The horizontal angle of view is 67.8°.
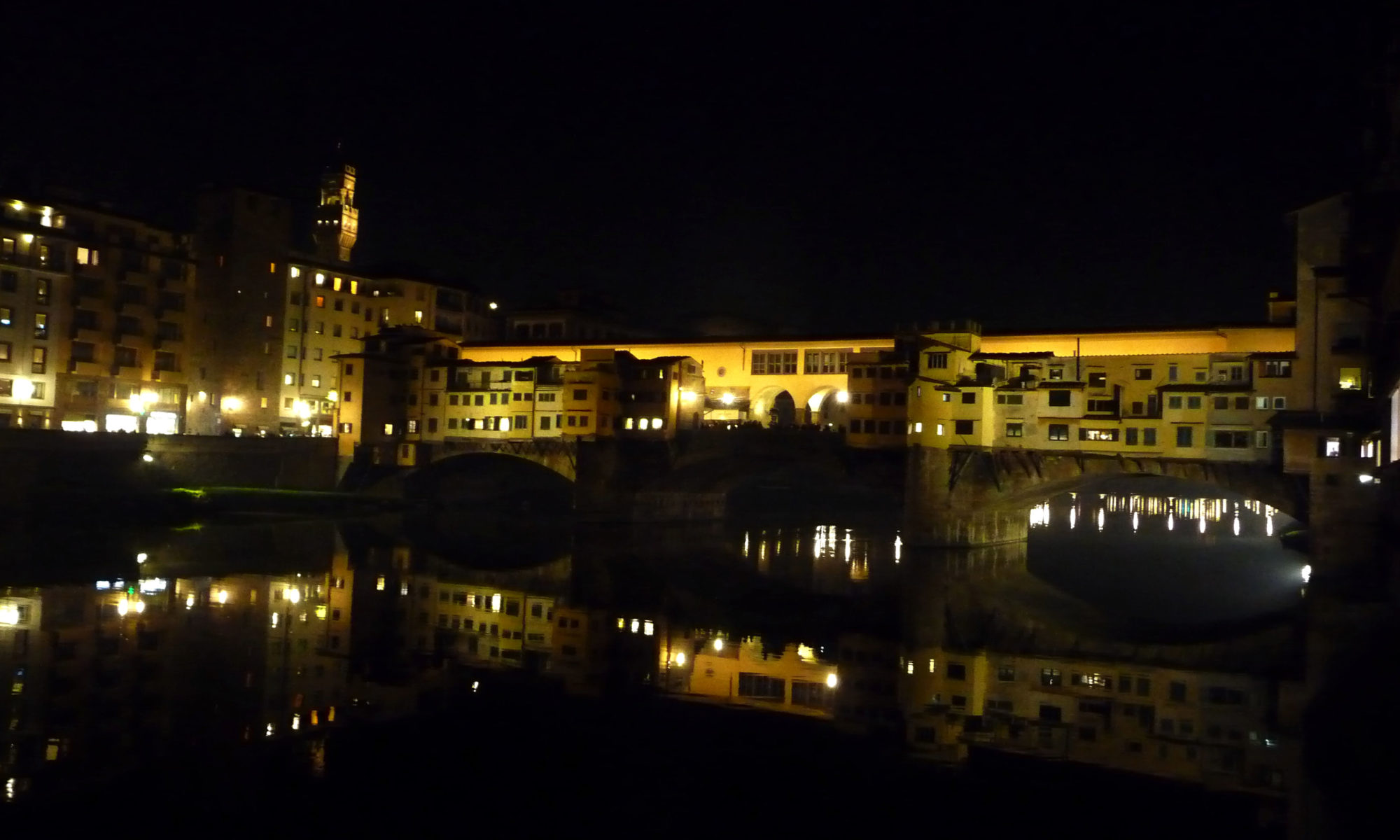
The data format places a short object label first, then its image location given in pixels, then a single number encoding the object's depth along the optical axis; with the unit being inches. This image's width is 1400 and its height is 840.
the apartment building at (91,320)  2151.8
